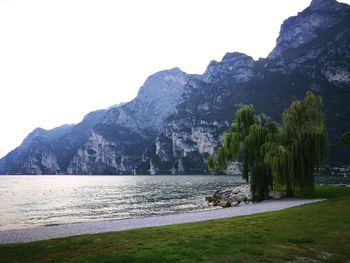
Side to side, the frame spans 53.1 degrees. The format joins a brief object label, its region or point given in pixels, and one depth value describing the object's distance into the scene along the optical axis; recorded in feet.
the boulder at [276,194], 149.59
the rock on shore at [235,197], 151.64
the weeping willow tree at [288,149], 138.92
